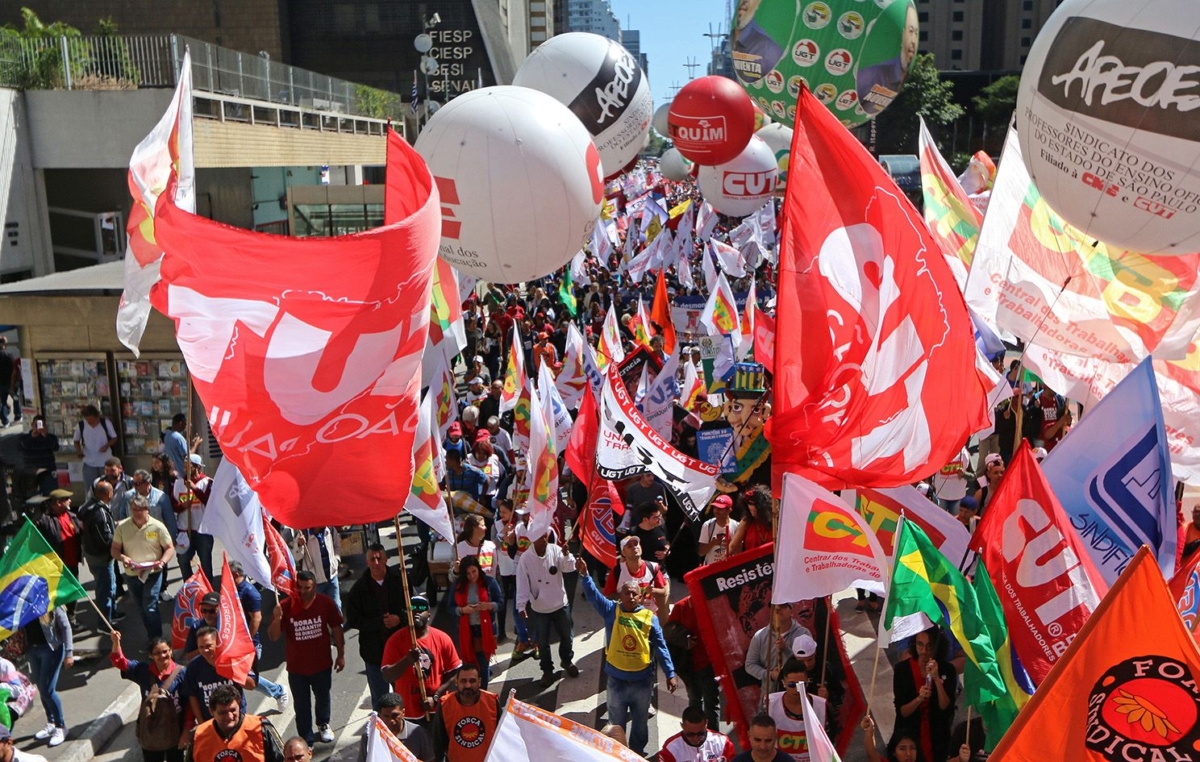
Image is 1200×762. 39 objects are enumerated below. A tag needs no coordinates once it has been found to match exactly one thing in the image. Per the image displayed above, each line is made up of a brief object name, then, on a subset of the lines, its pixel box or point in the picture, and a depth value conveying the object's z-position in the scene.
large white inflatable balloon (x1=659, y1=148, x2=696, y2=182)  41.69
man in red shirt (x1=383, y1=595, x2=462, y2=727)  7.70
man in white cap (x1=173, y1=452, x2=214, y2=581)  11.27
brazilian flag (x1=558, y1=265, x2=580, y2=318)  21.06
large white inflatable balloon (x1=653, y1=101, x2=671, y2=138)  29.04
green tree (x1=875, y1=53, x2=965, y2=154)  74.50
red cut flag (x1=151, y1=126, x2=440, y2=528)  5.59
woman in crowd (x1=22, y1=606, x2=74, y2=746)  8.62
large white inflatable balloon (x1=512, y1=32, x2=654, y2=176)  13.40
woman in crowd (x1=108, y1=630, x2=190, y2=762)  7.45
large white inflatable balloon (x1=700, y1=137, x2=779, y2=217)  22.94
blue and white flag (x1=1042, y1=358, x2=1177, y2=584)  7.01
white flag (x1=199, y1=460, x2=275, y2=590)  9.19
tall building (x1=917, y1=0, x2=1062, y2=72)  117.19
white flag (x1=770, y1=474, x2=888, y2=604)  6.43
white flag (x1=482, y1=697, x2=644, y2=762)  4.66
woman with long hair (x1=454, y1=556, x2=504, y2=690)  8.57
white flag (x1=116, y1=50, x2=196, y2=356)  9.27
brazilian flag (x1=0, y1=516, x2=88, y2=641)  7.82
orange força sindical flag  4.30
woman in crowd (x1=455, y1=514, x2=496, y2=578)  9.60
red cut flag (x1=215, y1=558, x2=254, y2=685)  7.62
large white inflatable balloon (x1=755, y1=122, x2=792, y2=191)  24.34
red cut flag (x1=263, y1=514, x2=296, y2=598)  9.61
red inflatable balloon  17.02
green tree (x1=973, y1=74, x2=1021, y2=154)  78.38
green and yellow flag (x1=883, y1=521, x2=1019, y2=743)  6.32
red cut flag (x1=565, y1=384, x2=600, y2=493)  10.53
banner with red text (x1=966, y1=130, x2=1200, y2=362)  9.45
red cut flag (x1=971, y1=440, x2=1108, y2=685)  6.25
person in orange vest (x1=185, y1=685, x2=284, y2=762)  6.59
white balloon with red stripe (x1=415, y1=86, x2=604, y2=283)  9.27
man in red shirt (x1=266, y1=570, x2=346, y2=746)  8.27
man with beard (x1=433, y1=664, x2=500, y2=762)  6.89
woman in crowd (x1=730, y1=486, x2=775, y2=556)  9.34
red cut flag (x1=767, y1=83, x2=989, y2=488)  6.43
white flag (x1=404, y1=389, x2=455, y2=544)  8.74
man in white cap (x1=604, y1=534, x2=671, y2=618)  8.50
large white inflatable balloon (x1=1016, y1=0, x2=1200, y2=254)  7.17
